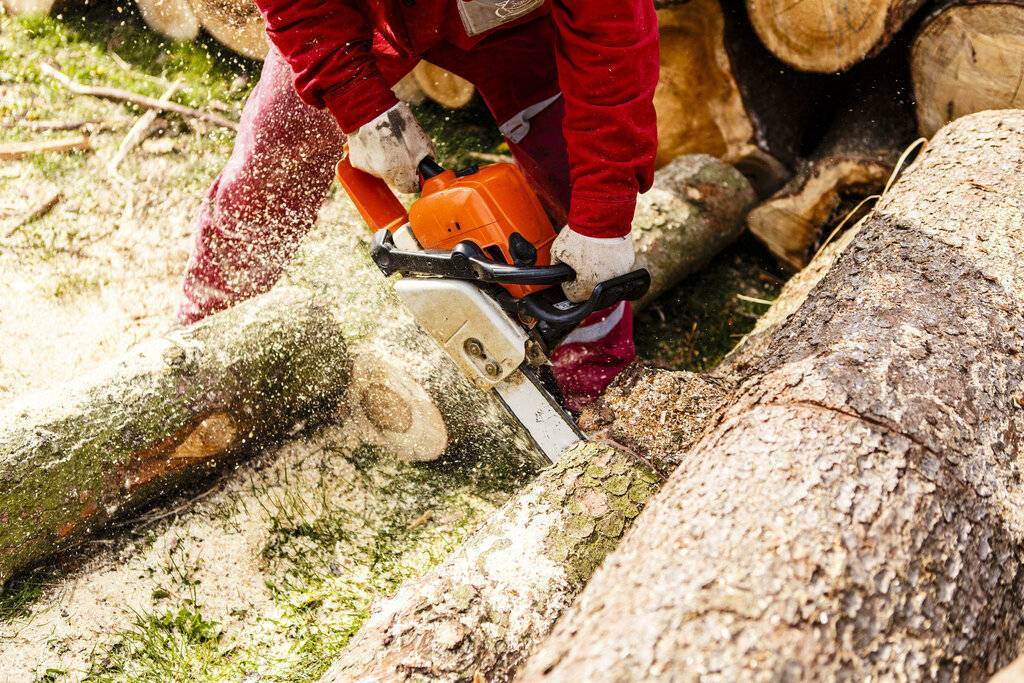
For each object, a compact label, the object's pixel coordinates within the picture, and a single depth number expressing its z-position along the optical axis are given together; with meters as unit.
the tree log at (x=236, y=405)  2.03
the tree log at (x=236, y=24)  3.72
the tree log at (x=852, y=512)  1.14
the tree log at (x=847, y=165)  2.91
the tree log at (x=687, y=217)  2.93
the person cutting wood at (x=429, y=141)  1.73
